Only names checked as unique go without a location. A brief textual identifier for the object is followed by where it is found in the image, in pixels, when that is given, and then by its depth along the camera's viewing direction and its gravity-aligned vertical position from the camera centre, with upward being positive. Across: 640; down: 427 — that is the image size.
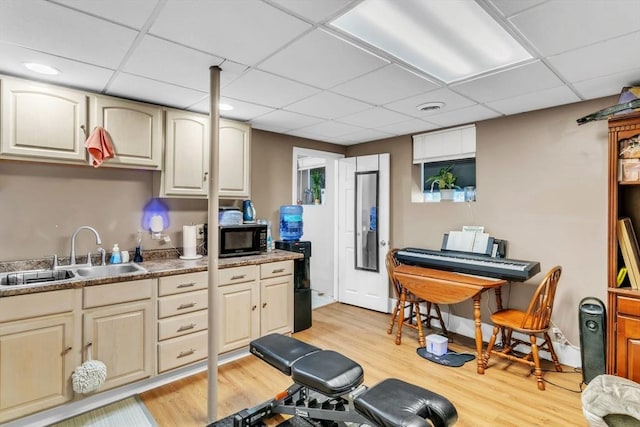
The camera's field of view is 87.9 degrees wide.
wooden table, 2.87 -0.66
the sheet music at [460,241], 3.51 -0.27
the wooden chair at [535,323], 2.61 -0.89
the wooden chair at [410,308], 3.44 -1.02
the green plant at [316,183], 5.42 +0.52
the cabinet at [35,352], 1.99 -0.87
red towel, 2.49 +0.51
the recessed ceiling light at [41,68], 2.12 +0.96
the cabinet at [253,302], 2.98 -0.85
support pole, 2.19 -0.15
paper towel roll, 3.21 -0.26
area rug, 2.15 -1.36
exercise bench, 1.58 -0.92
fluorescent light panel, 1.61 +1.00
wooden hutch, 2.27 -0.45
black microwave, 3.18 -0.25
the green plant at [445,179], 3.82 +0.43
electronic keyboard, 2.85 -0.46
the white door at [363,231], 4.41 -0.22
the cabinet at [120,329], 2.29 -0.83
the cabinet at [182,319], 2.60 -0.86
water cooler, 3.75 -0.81
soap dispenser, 2.84 -0.36
